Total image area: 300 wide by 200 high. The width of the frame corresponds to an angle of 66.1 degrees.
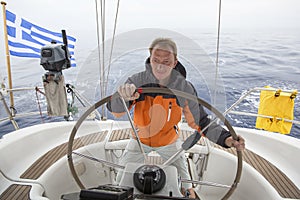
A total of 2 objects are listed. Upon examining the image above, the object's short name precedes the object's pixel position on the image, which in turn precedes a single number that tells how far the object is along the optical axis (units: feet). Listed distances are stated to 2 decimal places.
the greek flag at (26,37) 8.36
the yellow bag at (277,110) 5.07
